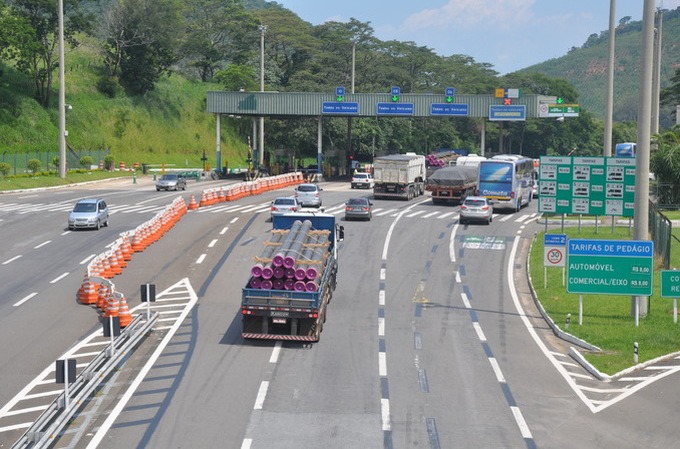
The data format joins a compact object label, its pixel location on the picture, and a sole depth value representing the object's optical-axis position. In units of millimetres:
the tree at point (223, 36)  140875
